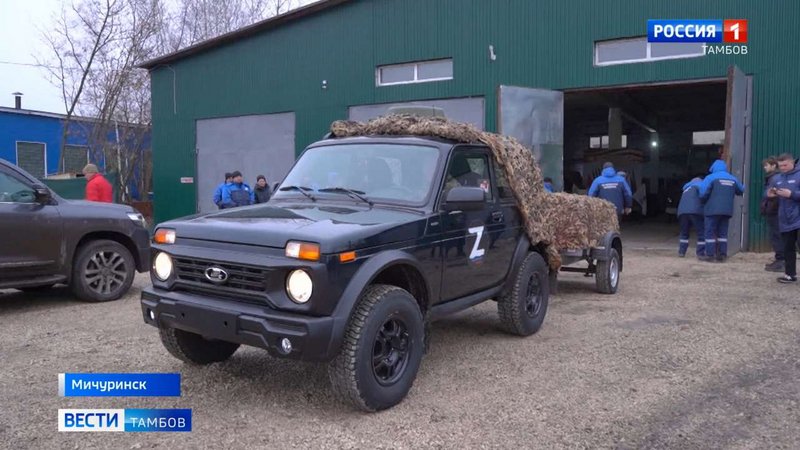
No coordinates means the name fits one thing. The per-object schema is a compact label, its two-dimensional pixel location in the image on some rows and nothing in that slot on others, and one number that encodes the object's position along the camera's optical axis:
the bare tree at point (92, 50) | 25.61
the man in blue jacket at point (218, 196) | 12.84
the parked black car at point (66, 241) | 7.31
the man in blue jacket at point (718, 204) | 11.56
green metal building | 13.09
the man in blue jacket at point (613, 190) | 12.41
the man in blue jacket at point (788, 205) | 8.90
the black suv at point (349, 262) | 3.92
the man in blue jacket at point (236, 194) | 12.73
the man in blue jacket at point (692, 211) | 12.24
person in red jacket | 10.98
